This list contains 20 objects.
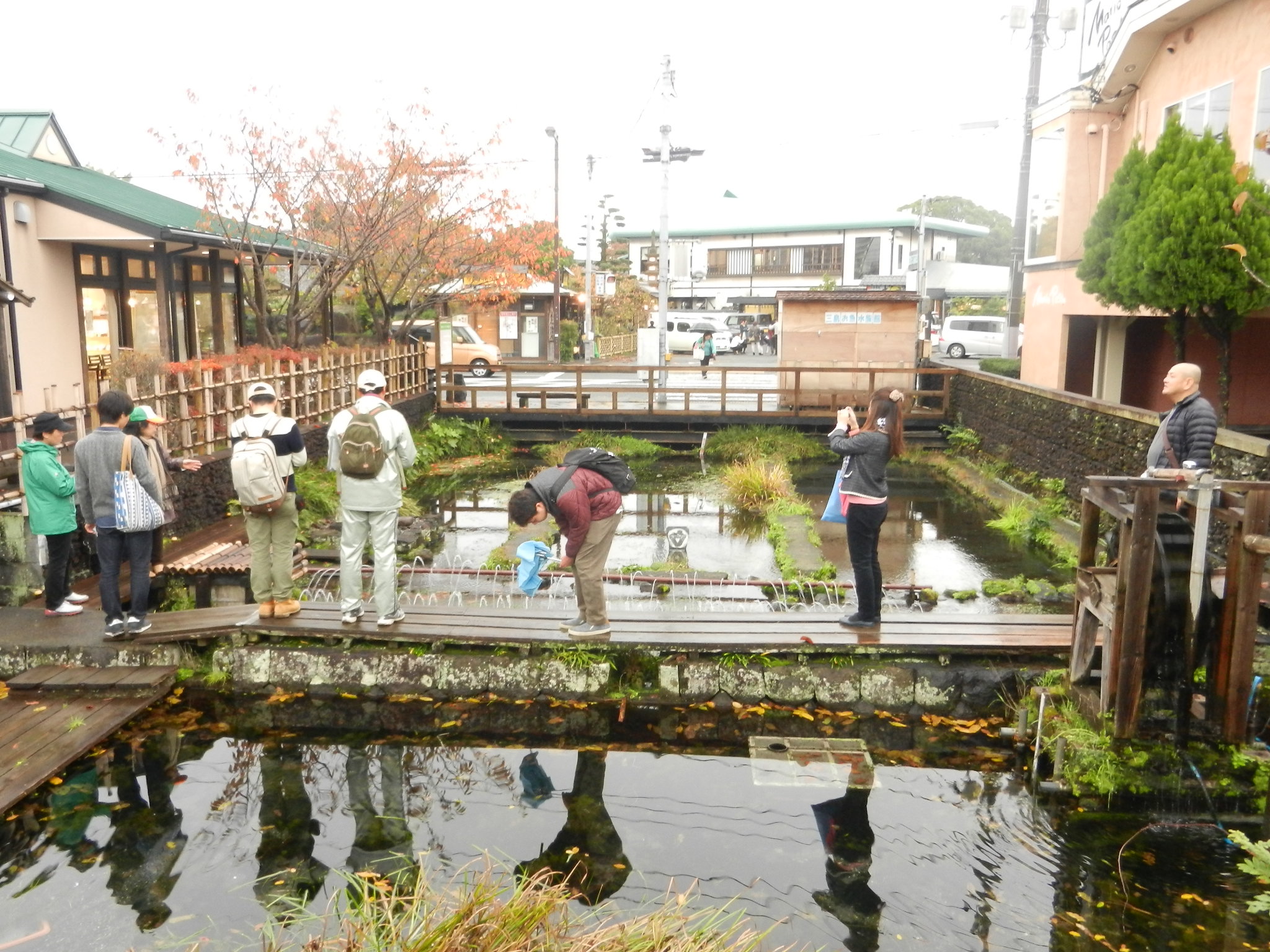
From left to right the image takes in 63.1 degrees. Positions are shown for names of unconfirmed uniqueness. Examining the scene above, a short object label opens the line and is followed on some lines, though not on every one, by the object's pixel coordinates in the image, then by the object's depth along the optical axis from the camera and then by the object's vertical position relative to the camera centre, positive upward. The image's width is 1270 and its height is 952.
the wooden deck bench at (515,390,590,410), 19.48 -1.47
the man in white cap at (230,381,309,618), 6.75 -1.32
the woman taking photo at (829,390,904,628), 6.38 -0.91
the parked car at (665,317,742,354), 44.00 -0.70
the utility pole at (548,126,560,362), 37.94 -0.11
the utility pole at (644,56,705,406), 23.14 +1.72
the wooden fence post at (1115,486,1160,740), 5.17 -1.43
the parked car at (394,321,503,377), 32.06 -0.99
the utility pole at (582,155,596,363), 38.62 -0.41
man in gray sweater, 6.48 -1.19
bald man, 6.42 -0.66
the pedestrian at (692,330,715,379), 33.72 -0.94
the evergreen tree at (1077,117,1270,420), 10.37 +0.84
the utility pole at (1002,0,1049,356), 20.23 +3.92
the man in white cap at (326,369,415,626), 6.30 -0.94
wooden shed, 19.67 -0.26
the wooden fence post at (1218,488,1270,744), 5.12 -1.50
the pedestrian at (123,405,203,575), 7.12 -0.99
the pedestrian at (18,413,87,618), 6.84 -1.11
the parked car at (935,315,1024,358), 38.78 -0.60
